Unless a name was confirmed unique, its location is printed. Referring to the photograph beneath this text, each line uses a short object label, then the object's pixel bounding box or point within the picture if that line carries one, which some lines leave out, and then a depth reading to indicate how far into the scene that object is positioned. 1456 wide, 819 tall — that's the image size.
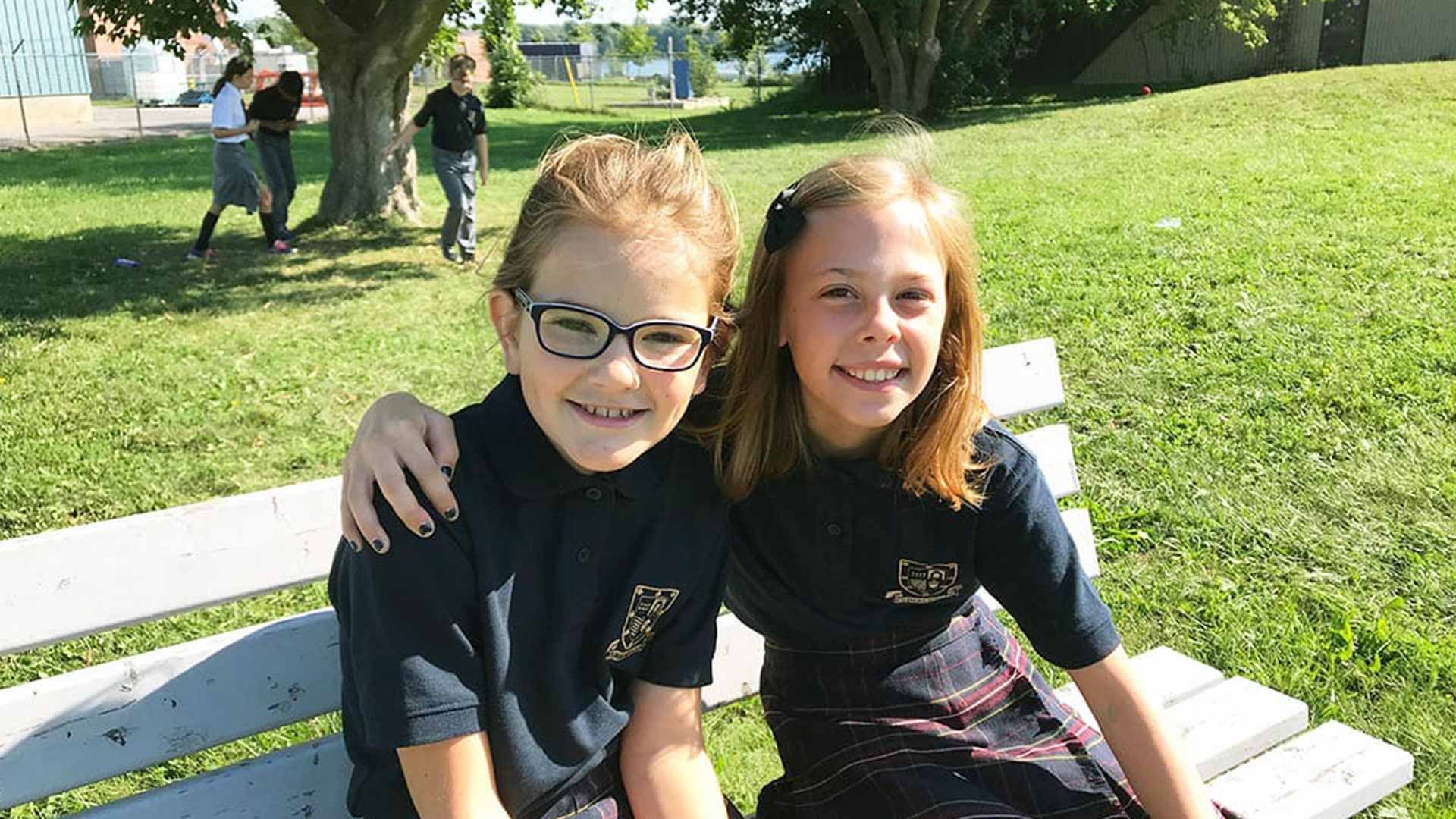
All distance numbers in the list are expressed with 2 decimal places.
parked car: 45.59
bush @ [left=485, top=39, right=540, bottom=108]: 35.62
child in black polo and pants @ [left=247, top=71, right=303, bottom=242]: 10.96
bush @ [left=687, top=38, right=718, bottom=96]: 54.28
